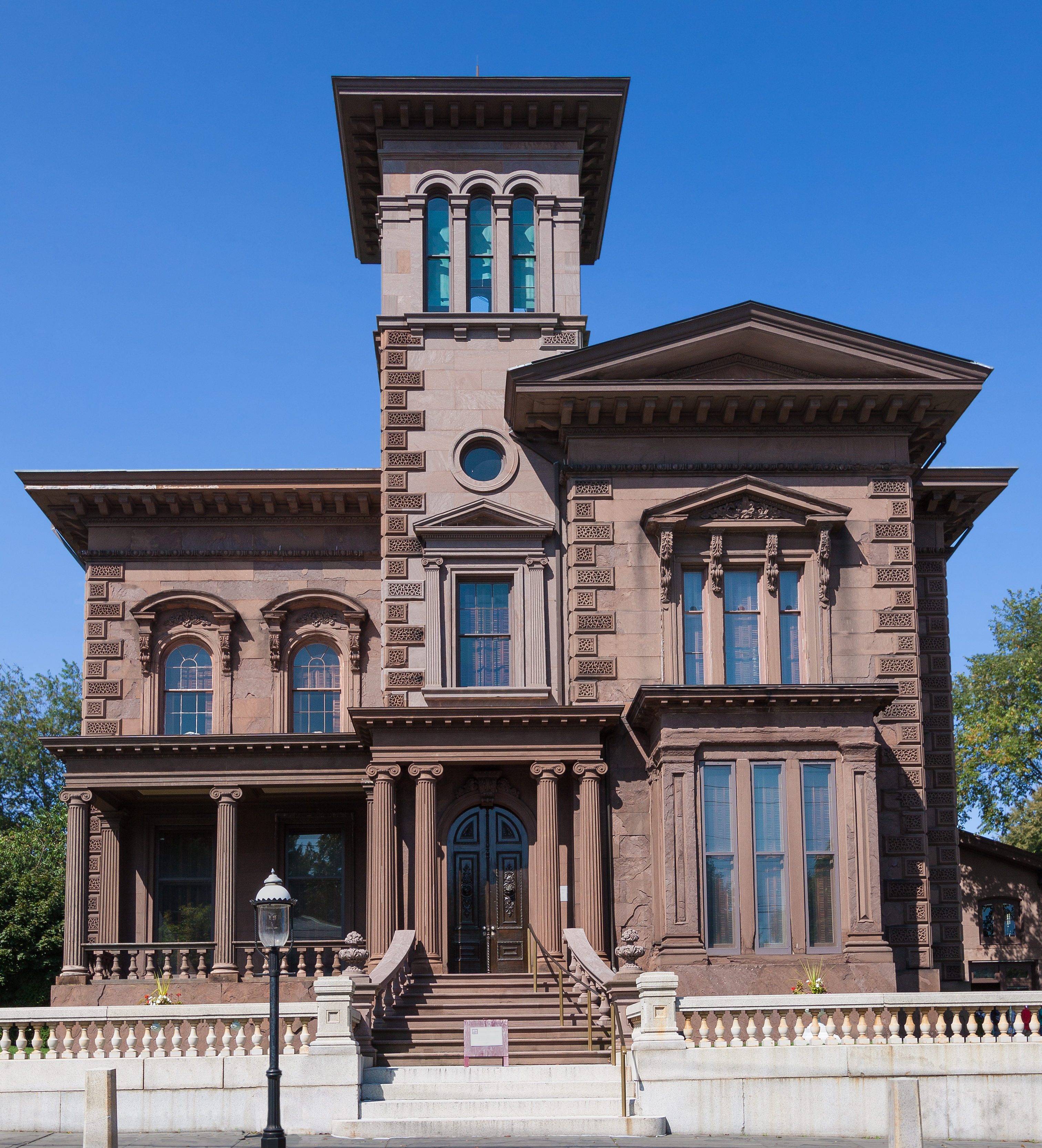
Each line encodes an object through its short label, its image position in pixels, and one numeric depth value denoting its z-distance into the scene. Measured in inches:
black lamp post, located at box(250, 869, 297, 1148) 723.4
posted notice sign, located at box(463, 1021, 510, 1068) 855.7
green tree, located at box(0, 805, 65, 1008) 1665.8
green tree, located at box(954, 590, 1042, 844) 2249.0
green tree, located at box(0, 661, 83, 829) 2561.5
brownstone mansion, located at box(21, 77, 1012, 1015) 1053.2
